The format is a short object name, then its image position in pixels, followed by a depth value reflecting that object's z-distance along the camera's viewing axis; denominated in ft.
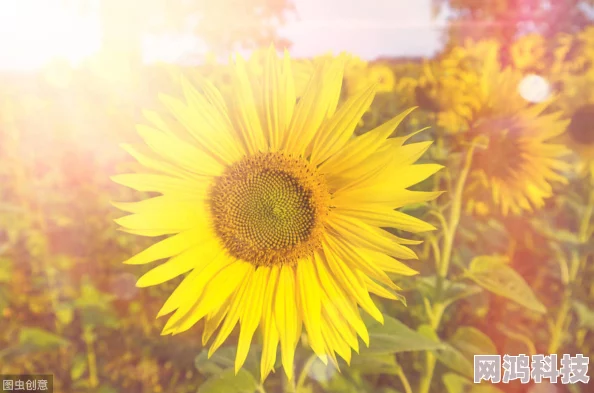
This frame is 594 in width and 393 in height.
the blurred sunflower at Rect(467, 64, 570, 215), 2.38
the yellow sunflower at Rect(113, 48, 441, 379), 1.87
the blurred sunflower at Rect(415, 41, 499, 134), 2.46
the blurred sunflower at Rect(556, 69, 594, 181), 2.71
